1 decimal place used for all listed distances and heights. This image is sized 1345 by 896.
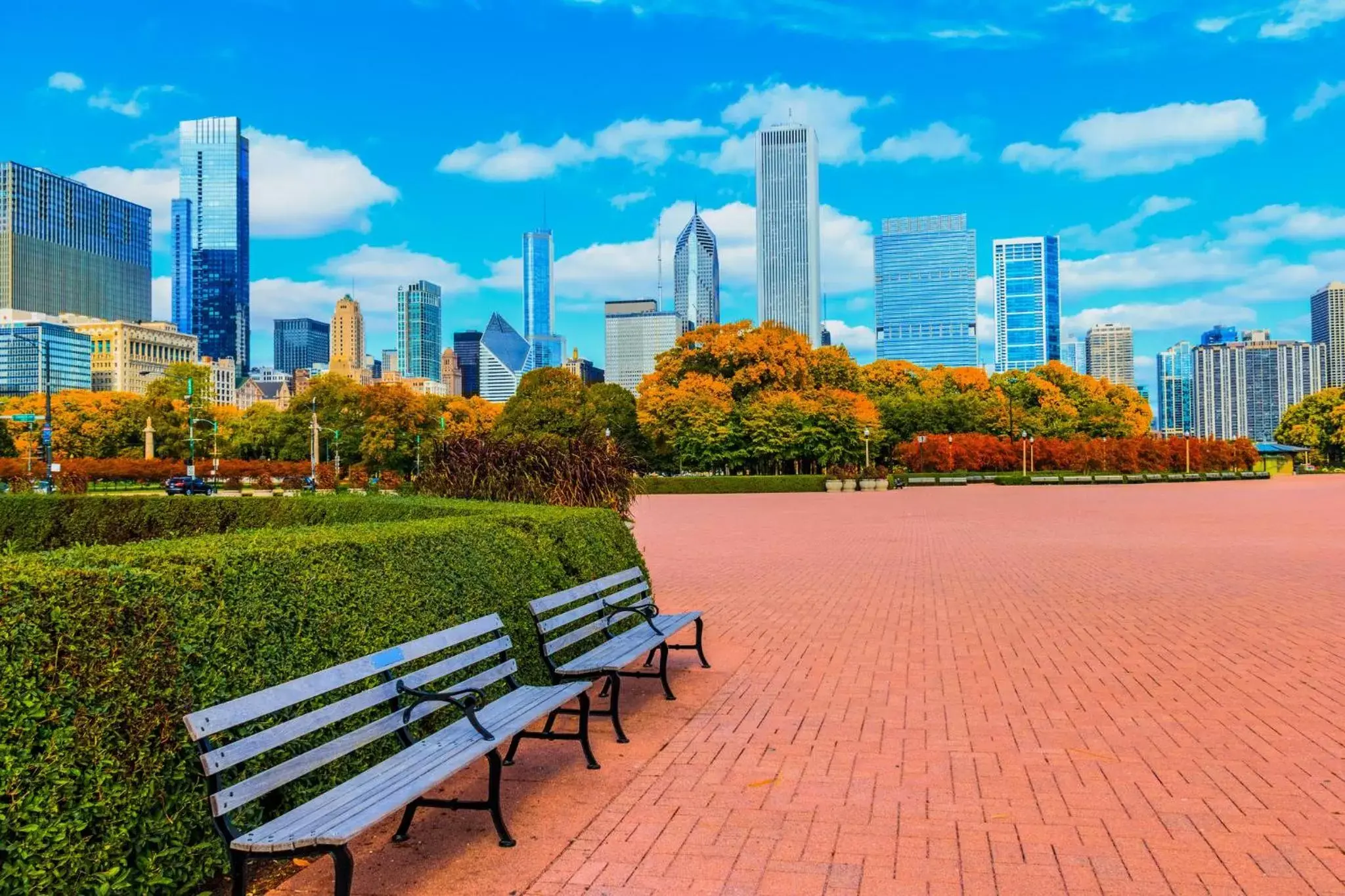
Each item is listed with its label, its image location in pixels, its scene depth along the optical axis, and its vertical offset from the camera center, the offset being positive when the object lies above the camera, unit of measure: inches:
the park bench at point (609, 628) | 213.3 -44.6
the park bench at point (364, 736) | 117.3 -42.2
